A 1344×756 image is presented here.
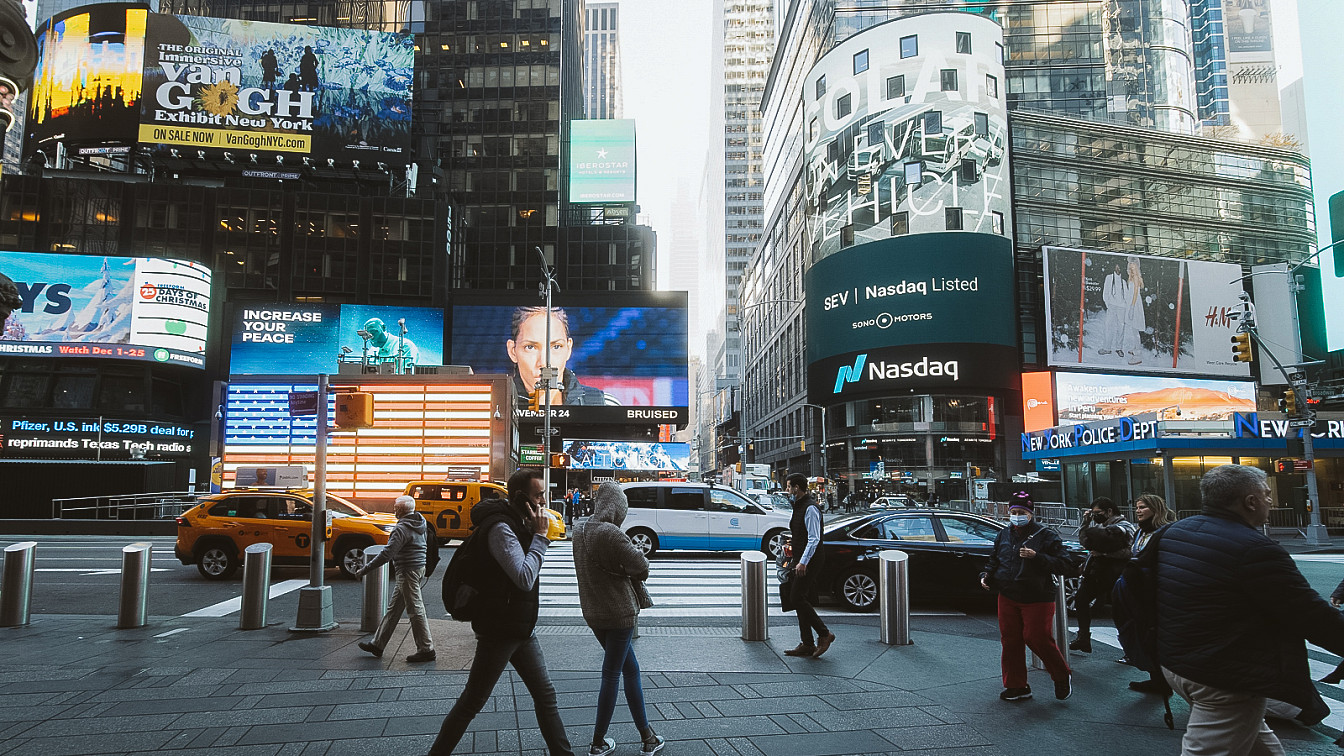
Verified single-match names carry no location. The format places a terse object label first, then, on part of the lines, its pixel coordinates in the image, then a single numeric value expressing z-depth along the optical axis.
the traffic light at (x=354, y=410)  10.14
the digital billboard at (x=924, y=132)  67.62
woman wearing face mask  6.60
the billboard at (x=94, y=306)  46.72
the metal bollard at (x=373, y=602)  9.52
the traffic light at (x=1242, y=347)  22.39
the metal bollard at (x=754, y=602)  9.28
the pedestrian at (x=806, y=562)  8.27
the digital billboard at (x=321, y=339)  53.25
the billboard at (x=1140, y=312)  64.88
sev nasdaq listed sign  65.94
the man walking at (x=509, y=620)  4.56
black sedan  11.71
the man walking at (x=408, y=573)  8.16
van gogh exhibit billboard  55.19
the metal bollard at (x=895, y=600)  9.11
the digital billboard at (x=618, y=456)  60.94
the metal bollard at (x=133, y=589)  9.79
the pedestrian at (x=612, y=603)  5.25
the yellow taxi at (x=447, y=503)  19.03
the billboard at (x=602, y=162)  74.12
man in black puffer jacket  3.50
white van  18.67
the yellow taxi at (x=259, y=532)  14.52
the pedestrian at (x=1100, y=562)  8.28
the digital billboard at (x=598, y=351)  60.84
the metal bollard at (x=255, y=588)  9.73
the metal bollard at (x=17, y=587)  9.95
